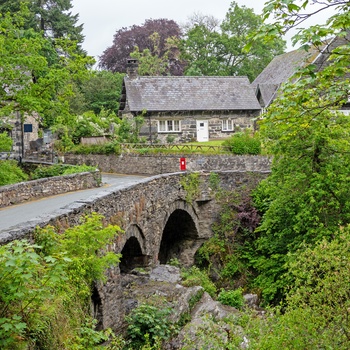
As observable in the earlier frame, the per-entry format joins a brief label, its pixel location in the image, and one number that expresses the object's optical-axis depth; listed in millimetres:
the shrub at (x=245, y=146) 29562
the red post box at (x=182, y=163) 28211
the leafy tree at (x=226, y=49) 57031
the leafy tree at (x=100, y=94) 51625
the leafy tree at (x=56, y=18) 57531
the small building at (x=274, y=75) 42844
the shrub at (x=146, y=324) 11578
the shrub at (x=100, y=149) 31922
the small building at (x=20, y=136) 35875
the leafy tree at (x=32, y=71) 23906
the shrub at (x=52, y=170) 26641
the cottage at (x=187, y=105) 37594
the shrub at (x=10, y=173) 24766
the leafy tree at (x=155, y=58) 55438
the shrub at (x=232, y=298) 18094
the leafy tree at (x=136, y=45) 61500
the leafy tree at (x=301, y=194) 18094
